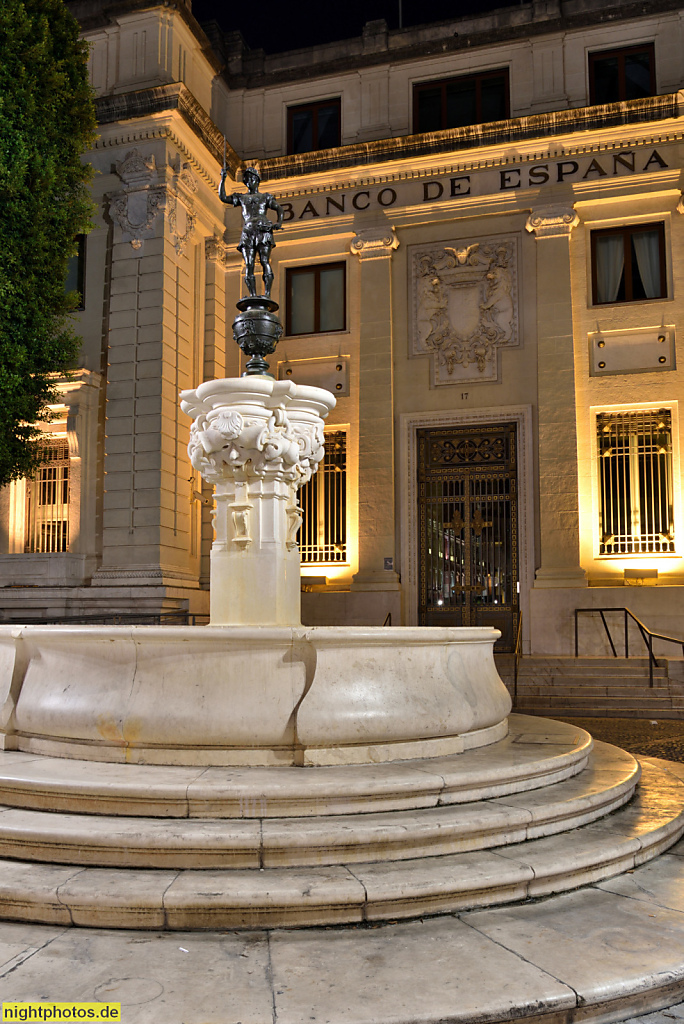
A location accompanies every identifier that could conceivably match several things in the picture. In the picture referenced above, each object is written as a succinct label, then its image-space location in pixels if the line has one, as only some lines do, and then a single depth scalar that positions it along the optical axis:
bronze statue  8.23
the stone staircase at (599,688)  11.03
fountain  3.56
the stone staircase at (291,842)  3.59
